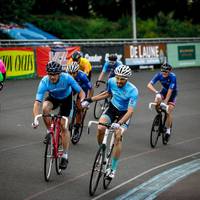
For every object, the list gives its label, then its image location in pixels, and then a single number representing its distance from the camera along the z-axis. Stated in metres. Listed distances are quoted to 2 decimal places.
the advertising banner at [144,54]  35.81
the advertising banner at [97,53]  33.31
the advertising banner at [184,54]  38.66
